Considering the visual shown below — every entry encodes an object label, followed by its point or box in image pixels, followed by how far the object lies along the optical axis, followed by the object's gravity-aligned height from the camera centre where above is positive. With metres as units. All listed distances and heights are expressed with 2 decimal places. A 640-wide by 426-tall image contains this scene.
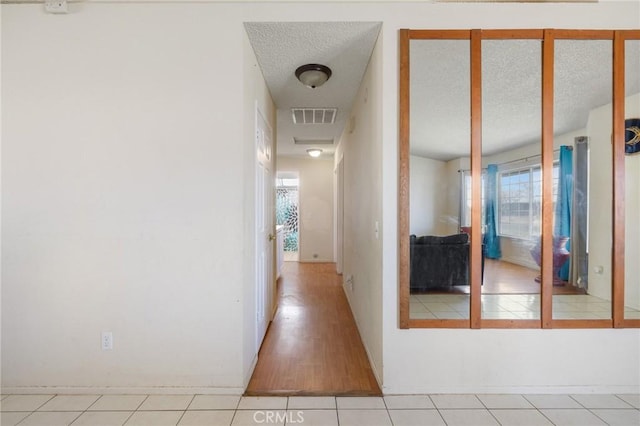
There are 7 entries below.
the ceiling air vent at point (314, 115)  3.26 +1.20
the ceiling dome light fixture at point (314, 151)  5.24 +1.14
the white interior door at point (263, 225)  2.29 -0.14
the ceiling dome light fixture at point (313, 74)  2.27 +1.16
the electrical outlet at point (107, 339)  1.81 -0.86
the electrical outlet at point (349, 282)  3.27 -0.90
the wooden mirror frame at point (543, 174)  1.79 +0.24
